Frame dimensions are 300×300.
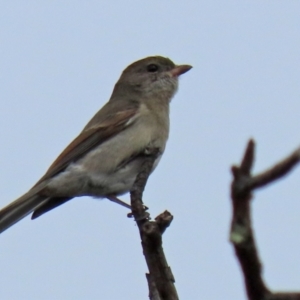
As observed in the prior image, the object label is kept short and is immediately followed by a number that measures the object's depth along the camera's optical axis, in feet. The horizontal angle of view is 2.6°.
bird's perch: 8.41
